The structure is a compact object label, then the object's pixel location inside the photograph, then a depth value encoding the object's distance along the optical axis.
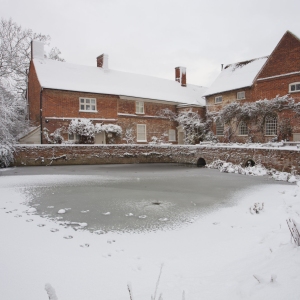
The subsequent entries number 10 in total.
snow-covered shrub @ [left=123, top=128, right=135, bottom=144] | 27.18
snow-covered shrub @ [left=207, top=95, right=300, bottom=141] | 22.34
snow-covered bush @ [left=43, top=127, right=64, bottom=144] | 22.81
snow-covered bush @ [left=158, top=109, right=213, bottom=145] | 29.52
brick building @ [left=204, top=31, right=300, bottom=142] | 22.05
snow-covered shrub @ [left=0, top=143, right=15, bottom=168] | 16.88
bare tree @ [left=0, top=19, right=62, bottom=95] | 25.44
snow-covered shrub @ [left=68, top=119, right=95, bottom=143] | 23.59
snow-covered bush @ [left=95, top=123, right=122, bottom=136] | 24.73
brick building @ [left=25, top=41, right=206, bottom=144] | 23.50
